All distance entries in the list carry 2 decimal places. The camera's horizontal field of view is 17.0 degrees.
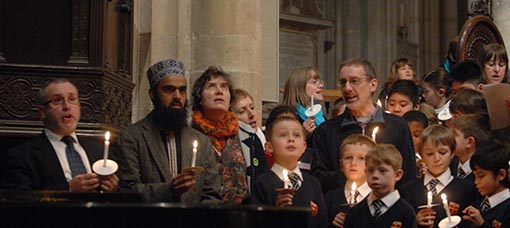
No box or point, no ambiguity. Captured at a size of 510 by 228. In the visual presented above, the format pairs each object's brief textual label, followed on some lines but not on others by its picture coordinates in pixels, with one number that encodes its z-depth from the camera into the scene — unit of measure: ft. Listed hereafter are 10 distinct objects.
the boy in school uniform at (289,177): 33.80
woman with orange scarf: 34.20
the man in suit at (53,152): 28.48
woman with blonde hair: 45.36
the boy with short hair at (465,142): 39.25
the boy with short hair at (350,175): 34.97
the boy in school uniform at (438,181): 35.63
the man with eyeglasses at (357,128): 36.71
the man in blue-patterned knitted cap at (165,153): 31.02
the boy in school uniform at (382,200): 33.05
